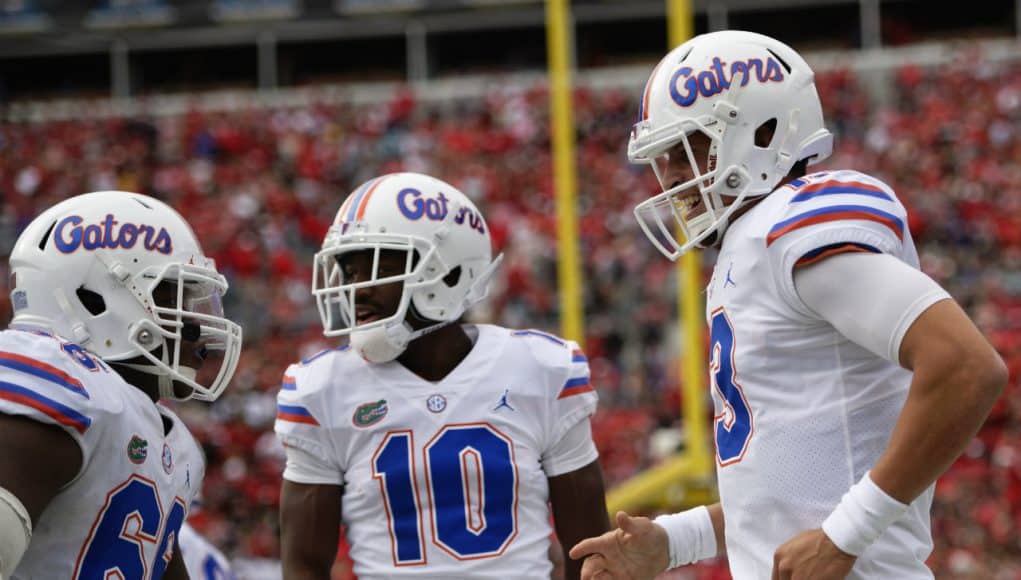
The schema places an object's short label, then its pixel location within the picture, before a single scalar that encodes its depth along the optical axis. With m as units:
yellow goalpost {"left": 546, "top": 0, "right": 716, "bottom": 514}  12.98
